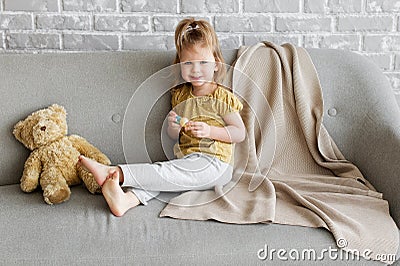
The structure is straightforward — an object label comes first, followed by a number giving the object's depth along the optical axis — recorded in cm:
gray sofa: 160
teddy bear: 195
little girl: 188
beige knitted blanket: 171
